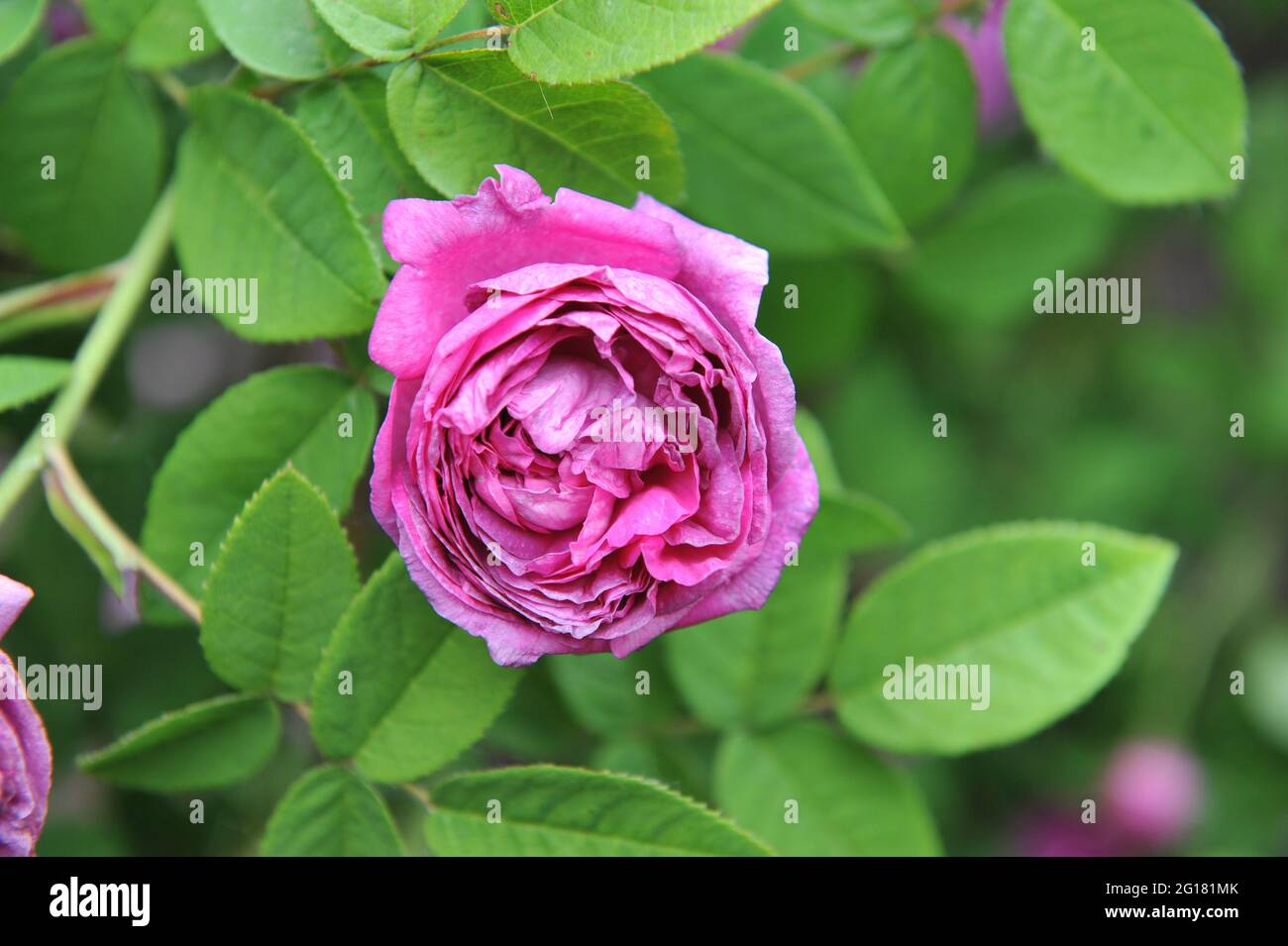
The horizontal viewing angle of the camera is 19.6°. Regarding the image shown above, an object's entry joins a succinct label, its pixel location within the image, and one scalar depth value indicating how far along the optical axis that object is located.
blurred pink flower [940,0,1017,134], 0.82
